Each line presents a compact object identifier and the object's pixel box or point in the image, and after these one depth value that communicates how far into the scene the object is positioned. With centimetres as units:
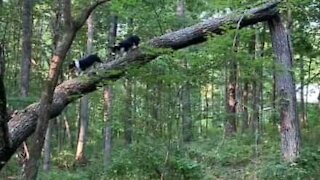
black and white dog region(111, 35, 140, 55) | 870
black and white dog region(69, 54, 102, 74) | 856
